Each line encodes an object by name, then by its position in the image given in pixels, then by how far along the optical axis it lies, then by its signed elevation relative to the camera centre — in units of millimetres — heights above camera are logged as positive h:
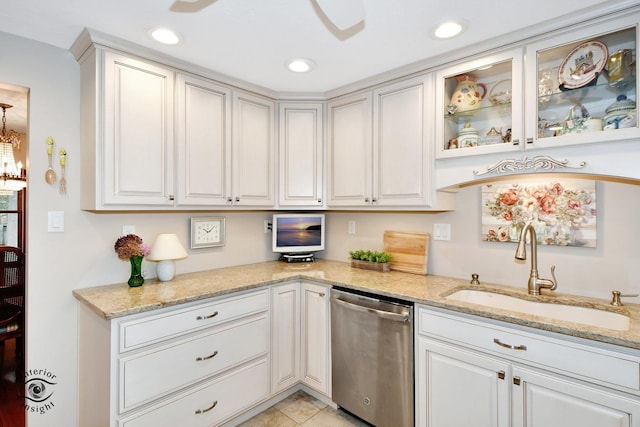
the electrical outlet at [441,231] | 2303 -119
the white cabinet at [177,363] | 1570 -810
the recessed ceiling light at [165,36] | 1726 +965
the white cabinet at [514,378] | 1267 -720
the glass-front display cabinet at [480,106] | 1774 +648
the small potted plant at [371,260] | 2453 -346
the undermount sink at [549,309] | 1606 -513
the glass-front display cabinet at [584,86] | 1487 +634
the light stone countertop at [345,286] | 1389 -444
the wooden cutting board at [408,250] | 2369 -262
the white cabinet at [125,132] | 1795 +471
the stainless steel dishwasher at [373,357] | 1831 -857
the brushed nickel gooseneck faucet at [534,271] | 1783 -318
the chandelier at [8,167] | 2941 +431
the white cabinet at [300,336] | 2248 -856
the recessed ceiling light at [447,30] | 1676 +973
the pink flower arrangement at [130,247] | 1940 -197
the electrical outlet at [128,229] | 2135 -97
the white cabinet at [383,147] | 2135 +481
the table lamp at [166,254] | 2094 -253
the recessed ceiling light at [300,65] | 2088 +980
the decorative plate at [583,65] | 1568 +741
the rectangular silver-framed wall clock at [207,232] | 2459 -132
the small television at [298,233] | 2852 -161
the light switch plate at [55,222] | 1872 -45
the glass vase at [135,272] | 1987 -352
